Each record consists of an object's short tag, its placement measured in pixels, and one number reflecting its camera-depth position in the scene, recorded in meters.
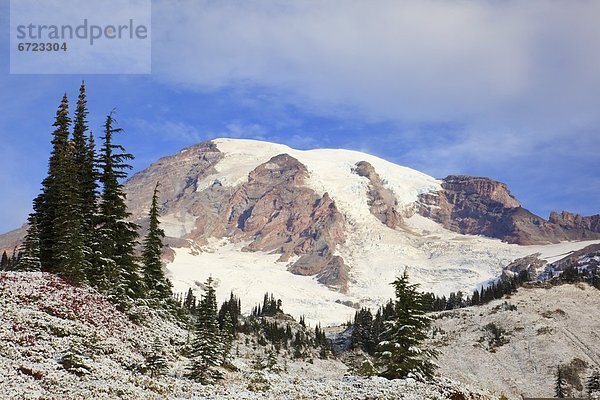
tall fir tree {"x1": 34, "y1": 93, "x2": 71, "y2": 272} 55.34
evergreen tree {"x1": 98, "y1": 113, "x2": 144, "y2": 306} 53.59
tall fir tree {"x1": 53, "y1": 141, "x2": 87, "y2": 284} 47.59
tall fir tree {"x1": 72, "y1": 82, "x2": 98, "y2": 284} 52.34
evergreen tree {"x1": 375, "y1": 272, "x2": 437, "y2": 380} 41.47
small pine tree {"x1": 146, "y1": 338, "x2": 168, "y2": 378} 33.38
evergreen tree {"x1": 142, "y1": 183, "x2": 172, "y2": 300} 62.62
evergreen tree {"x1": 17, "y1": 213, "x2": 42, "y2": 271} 52.38
